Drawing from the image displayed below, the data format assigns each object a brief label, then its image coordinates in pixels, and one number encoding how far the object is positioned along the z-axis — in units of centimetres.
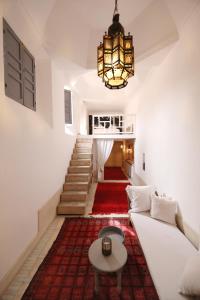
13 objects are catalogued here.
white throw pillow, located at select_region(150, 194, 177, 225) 201
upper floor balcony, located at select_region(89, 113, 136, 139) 475
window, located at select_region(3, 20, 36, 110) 156
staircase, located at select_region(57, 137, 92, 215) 283
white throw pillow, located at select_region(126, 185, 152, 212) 231
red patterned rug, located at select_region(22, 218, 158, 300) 133
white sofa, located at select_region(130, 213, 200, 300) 114
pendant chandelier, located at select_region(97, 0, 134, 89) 112
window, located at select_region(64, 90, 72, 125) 402
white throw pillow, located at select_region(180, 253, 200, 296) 103
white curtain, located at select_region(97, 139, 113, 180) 483
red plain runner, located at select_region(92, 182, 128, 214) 303
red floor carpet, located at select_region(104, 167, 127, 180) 587
